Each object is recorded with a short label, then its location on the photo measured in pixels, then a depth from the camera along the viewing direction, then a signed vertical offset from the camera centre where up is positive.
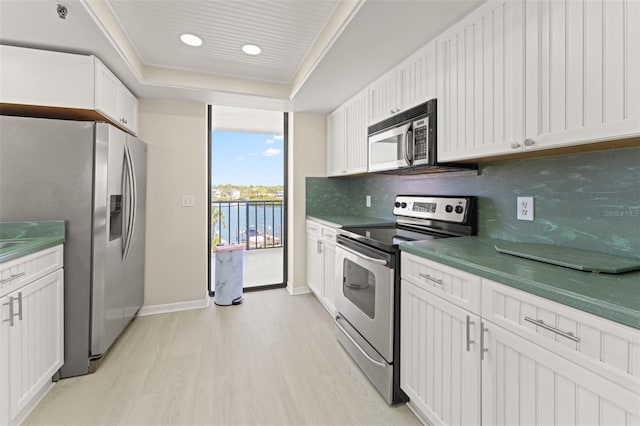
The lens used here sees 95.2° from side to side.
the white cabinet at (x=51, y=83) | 1.91 +0.85
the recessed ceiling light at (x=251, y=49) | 2.33 +1.31
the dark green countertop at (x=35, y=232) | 1.80 -0.15
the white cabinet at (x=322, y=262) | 2.76 -0.55
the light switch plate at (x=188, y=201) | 3.14 +0.09
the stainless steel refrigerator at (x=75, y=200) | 1.87 +0.06
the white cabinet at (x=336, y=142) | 3.20 +0.79
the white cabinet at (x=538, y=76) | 1.00 +0.58
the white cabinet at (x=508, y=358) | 0.78 -0.51
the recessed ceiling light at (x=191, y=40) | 2.18 +1.30
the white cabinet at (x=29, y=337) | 1.44 -0.71
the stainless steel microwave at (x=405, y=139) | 1.85 +0.52
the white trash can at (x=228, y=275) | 3.21 -0.72
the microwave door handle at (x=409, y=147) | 2.00 +0.44
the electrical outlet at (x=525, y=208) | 1.59 +0.02
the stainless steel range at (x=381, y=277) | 1.69 -0.44
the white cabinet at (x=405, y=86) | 1.87 +0.92
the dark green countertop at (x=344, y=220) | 2.64 -0.10
